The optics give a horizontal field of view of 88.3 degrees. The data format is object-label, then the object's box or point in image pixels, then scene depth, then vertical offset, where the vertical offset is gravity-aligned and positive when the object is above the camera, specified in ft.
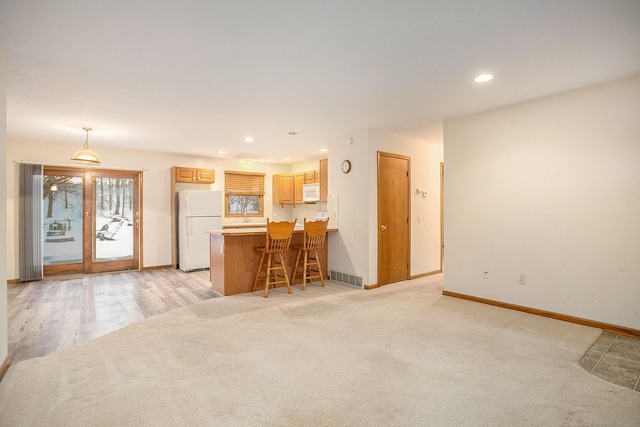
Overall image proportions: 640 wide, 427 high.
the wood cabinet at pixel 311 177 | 24.08 +2.55
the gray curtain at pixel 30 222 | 18.21 -0.53
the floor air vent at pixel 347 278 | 16.58 -3.57
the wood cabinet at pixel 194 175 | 22.58 +2.55
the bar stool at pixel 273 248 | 14.78 -1.73
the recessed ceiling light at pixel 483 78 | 9.98 +4.07
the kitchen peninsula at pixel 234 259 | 15.12 -2.28
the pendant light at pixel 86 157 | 15.03 +2.52
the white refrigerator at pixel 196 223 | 21.20 -0.77
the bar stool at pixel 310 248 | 16.08 -1.86
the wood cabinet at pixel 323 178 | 21.66 +2.17
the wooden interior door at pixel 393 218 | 16.78 -0.42
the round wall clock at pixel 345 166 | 17.33 +2.36
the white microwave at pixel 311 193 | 23.22 +1.33
